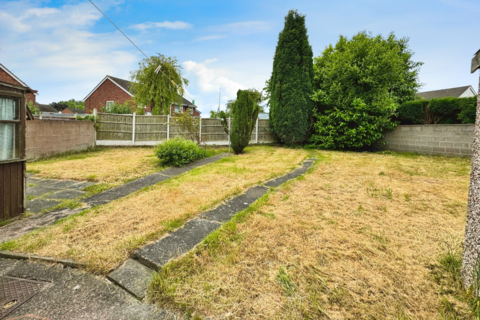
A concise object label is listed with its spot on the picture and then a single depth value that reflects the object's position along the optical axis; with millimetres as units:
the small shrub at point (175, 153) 6316
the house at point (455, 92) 23844
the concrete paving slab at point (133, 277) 1652
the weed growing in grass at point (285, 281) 1570
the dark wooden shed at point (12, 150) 2932
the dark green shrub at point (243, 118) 8164
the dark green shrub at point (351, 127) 9338
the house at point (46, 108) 38188
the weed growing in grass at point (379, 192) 3708
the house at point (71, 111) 40466
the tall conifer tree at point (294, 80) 10062
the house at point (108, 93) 23719
